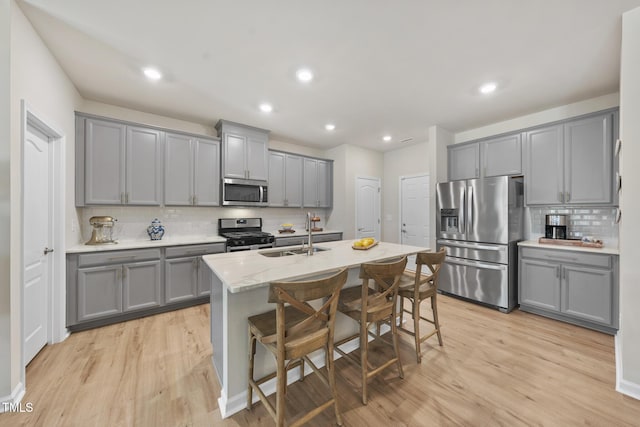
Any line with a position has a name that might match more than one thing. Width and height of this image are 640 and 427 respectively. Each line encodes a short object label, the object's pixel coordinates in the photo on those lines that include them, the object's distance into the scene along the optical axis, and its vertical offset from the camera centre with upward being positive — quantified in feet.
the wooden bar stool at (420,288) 6.91 -2.29
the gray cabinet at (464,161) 12.53 +2.71
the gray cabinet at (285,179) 14.64 +2.07
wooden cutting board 9.28 -1.23
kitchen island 5.13 -2.04
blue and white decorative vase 11.25 -0.76
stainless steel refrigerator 10.51 -1.15
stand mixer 9.64 -0.56
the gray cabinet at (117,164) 9.39 +2.06
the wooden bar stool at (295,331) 4.17 -2.30
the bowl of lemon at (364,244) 8.20 -1.08
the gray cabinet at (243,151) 12.51 +3.32
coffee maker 10.58 -0.66
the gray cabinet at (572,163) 9.21 +1.97
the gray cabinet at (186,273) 10.28 -2.56
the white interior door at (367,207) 17.17 +0.39
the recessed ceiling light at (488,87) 8.87 +4.61
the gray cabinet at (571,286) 8.54 -2.82
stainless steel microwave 12.60 +1.12
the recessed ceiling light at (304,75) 8.08 +4.68
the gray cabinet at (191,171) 11.23 +2.03
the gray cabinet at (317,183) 16.08 +2.02
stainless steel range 11.98 -1.13
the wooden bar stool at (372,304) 5.53 -2.29
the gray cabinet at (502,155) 11.23 +2.68
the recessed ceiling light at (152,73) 8.04 +4.68
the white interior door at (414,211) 16.06 +0.09
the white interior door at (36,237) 6.72 -0.67
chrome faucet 7.34 -1.00
